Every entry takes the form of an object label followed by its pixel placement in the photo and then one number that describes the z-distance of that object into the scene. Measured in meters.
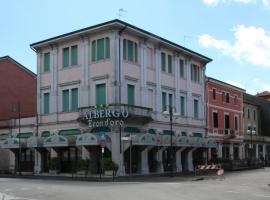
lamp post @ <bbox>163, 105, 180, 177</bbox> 43.84
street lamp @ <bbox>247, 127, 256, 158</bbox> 69.90
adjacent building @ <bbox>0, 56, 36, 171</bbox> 51.28
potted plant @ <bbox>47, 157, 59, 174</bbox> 43.44
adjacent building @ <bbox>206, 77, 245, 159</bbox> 59.16
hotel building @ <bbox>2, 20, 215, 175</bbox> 41.12
